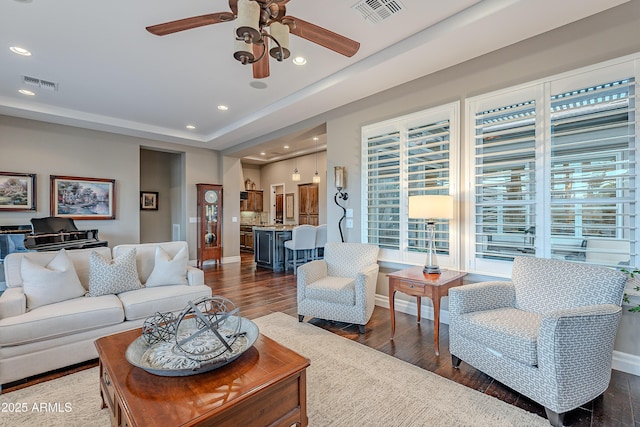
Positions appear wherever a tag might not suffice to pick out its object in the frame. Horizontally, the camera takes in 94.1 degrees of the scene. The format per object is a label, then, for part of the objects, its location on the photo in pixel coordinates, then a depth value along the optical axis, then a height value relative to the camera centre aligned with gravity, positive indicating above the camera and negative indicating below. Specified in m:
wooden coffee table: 1.20 -0.80
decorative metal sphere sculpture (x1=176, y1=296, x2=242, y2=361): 1.48 -0.71
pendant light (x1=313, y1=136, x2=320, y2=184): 8.03 +0.88
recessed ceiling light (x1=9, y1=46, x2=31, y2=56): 3.09 +1.70
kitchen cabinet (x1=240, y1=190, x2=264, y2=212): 10.50 +0.34
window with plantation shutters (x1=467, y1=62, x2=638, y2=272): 2.32 +0.35
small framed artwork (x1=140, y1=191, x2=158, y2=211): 7.36 +0.28
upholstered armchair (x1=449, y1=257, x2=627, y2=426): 1.71 -0.77
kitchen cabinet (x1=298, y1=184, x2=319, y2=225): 8.91 +0.22
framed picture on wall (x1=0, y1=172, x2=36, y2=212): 4.89 +0.34
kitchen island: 6.50 -0.76
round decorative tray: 1.41 -0.72
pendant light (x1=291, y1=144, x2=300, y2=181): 8.50 +1.00
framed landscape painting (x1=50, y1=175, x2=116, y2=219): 5.38 +0.27
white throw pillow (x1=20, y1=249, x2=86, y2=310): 2.47 -0.60
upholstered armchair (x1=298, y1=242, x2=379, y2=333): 3.09 -0.81
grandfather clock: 6.94 -0.28
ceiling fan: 1.69 +1.25
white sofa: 2.17 -0.81
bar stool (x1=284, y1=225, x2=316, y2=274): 6.21 -0.68
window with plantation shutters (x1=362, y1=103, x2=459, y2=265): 3.36 +0.46
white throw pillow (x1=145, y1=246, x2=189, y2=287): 3.15 -0.63
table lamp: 2.87 +0.03
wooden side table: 2.67 -0.69
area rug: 1.80 -1.26
